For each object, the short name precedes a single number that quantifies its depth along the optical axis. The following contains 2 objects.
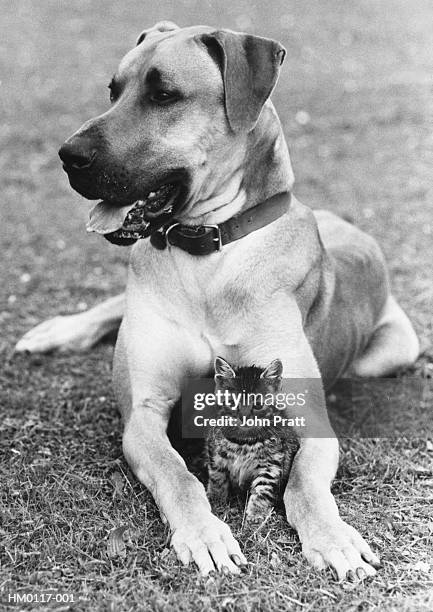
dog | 3.29
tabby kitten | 3.44
